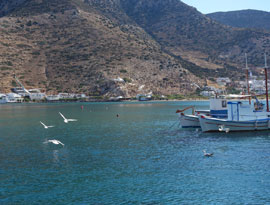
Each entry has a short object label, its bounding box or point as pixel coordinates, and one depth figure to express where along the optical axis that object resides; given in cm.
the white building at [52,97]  14838
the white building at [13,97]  15312
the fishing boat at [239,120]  4538
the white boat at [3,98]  15362
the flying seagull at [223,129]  4488
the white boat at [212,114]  5004
